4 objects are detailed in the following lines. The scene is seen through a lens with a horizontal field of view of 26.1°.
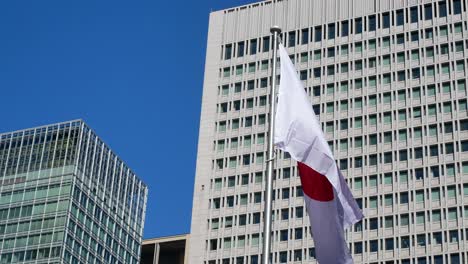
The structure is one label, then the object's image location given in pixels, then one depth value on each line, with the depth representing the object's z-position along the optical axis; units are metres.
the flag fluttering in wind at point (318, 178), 35.09
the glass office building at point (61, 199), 155.38
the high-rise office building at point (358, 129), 120.81
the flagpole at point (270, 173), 33.91
